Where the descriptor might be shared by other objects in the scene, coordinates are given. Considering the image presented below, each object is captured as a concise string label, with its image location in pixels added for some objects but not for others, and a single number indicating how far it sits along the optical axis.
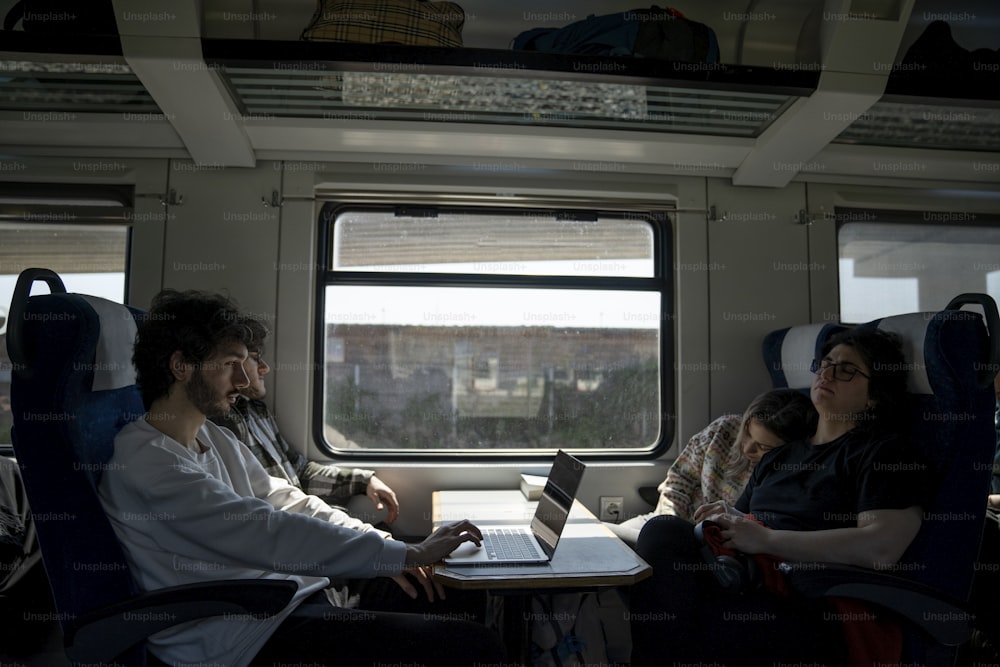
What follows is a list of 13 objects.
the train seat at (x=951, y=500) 1.64
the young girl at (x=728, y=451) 2.43
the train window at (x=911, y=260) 3.34
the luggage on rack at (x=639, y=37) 2.33
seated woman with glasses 1.75
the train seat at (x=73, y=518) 1.42
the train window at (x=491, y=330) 3.11
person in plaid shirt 2.57
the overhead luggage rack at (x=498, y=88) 2.18
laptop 1.80
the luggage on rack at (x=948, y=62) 2.36
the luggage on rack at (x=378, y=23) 2.24
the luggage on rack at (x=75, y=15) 2.14
